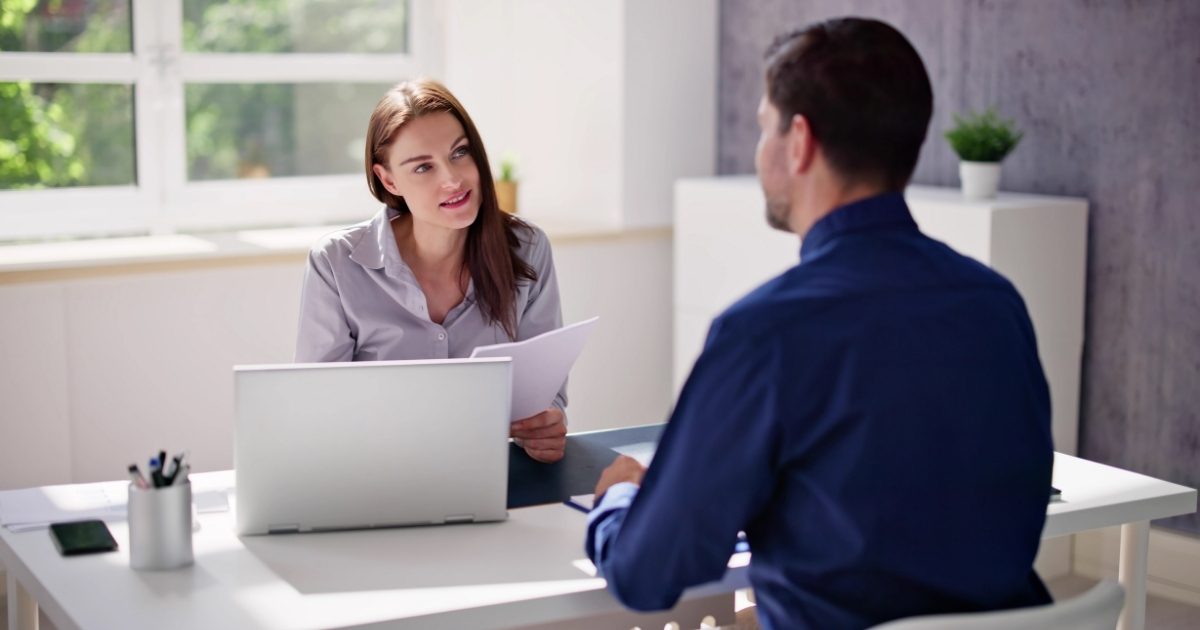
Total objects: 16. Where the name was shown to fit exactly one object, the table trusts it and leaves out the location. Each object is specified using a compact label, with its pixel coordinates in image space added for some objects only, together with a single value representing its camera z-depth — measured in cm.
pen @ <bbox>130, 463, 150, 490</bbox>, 382
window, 642
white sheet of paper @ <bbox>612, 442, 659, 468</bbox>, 435
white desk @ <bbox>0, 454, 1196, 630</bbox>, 372
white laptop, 390
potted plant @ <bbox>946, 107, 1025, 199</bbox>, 578
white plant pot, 577
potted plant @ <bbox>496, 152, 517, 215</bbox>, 716
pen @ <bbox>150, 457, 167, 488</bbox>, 382
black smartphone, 391
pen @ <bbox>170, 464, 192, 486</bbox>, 383
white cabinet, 559
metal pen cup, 382
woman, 462
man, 353
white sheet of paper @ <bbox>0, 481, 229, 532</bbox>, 404
